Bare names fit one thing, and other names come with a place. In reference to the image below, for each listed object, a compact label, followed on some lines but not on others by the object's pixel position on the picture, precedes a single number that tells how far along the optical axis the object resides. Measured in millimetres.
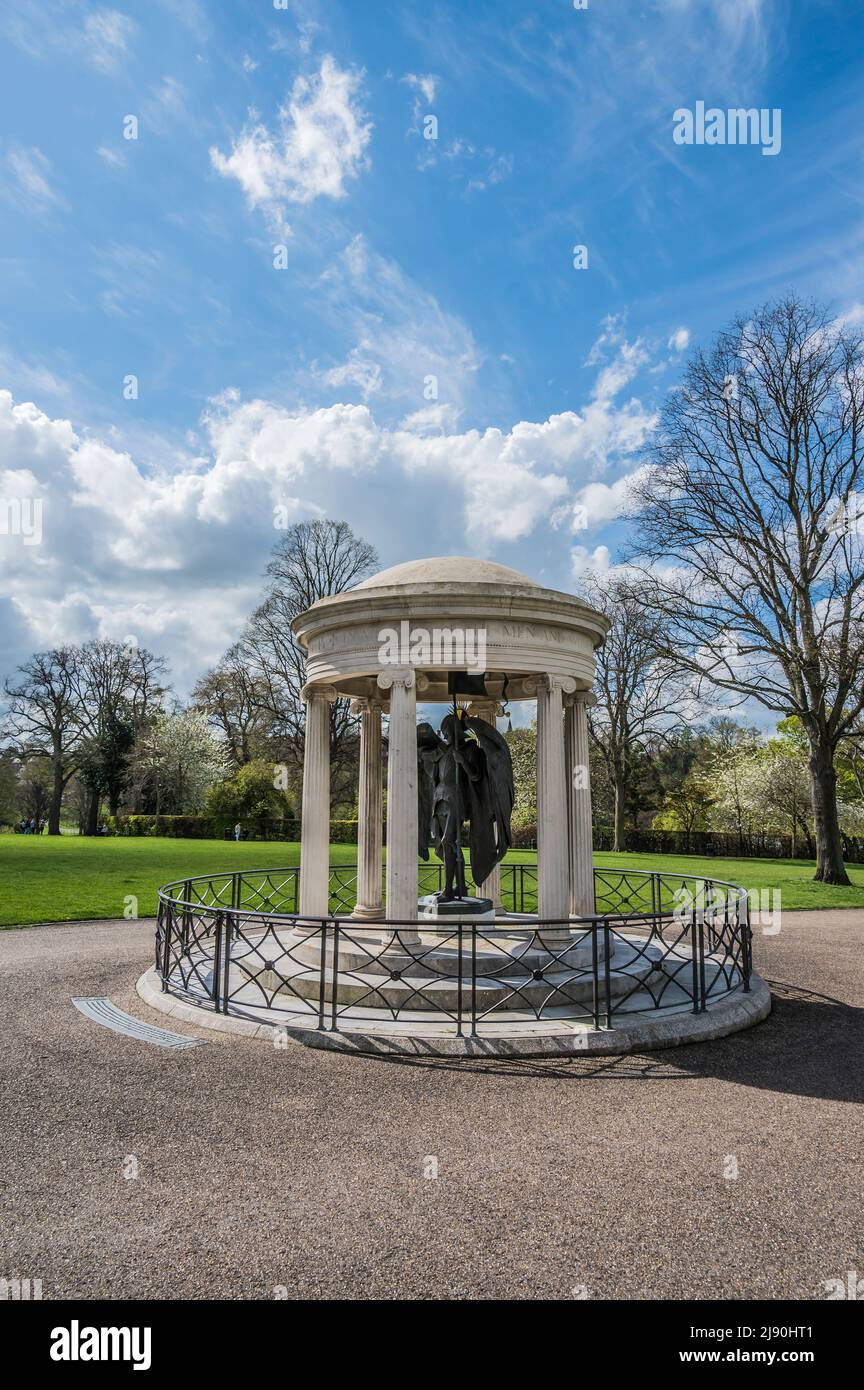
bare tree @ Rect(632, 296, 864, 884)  25906
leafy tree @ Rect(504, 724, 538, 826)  46594
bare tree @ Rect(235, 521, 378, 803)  39156
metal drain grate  8516
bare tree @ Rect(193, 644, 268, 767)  48462
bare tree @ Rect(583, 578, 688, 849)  39844
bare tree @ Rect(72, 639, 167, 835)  51812
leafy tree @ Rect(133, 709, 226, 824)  50656
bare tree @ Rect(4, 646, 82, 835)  54719
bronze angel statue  12344
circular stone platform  8164
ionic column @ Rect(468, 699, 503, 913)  14000
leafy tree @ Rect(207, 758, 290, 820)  45469
